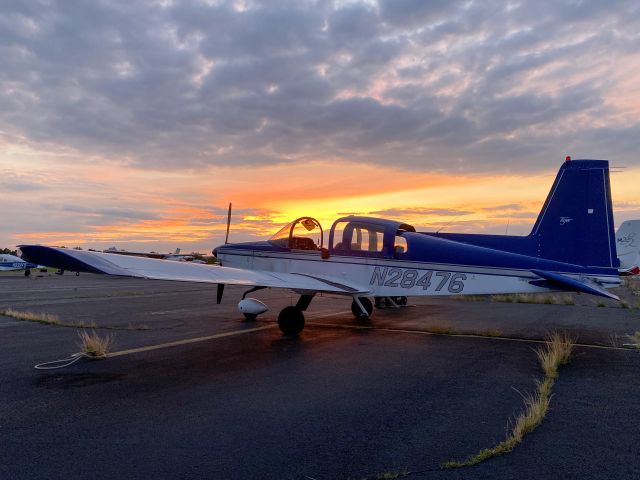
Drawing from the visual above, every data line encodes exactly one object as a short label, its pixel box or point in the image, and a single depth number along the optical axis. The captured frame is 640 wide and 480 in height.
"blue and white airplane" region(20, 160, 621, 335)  9.25
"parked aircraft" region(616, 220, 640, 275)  31.58
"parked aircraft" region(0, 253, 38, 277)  50.77
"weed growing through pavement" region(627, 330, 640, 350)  9.65
